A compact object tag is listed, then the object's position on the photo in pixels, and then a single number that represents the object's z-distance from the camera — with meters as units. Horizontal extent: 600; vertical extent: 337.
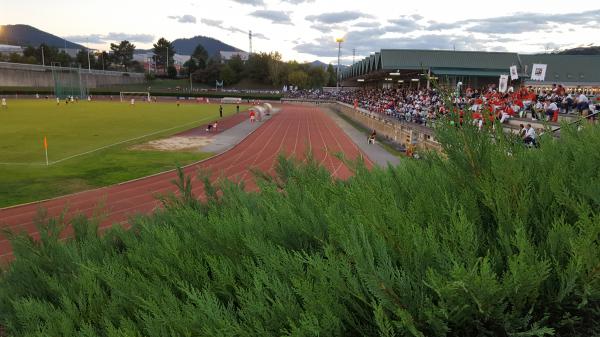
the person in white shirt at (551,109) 20.11
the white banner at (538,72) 24.63
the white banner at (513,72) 25.16
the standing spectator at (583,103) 20.57
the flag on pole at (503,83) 24.50
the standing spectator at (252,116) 50.35
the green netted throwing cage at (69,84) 86.32
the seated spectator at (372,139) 34.38
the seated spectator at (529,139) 9.57
